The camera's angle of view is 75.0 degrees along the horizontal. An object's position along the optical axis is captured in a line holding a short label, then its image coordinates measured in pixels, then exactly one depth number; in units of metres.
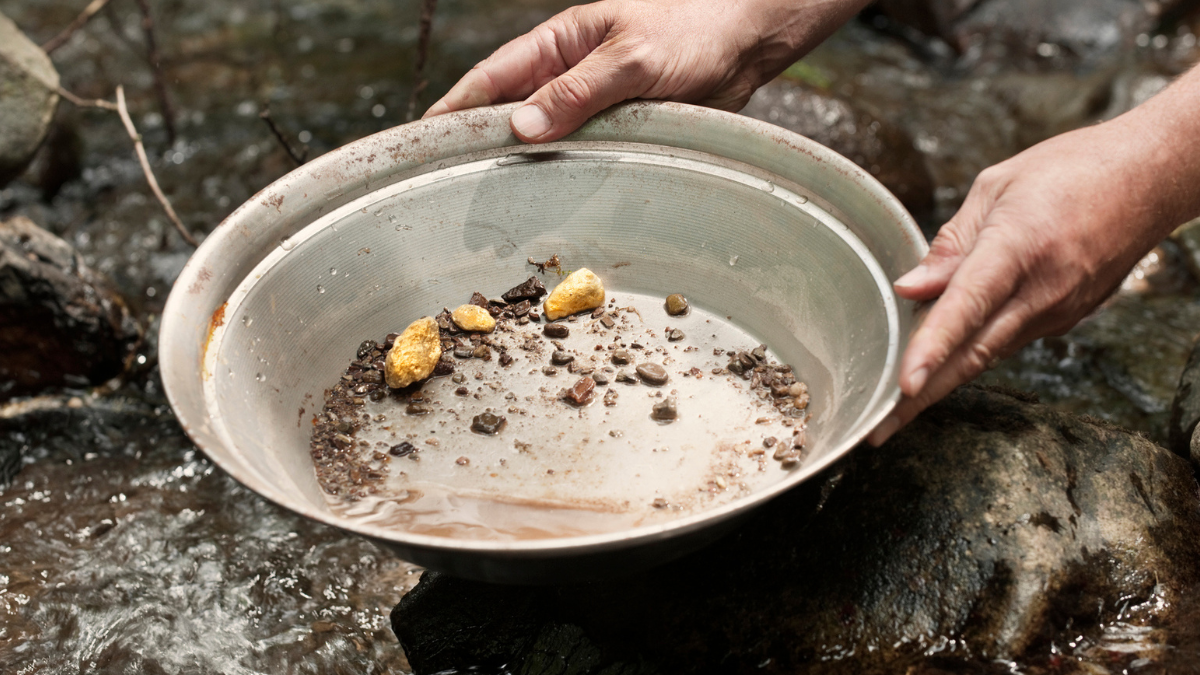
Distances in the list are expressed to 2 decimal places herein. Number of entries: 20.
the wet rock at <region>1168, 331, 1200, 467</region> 2.03
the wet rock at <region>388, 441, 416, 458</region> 1.75
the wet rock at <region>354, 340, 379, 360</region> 1.94
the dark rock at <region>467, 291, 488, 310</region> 2.08
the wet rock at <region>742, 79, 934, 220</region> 3.94
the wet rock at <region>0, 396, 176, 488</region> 2.75
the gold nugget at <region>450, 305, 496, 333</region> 2.00
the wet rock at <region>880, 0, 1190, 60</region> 5.59
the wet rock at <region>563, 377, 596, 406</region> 1.84
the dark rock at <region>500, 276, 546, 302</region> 2.07
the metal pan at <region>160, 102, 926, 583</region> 1.47
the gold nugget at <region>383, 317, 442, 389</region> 1.84
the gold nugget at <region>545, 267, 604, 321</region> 2.02
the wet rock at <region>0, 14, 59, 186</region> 3.52
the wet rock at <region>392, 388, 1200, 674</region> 1.56
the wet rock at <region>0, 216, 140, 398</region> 2.84
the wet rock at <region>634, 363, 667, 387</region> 1.88
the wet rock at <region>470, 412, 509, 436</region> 1.78
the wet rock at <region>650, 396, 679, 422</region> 1.79
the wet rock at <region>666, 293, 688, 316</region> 2.06
